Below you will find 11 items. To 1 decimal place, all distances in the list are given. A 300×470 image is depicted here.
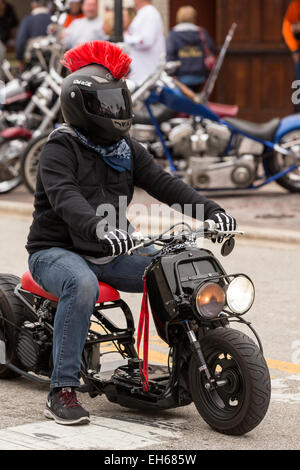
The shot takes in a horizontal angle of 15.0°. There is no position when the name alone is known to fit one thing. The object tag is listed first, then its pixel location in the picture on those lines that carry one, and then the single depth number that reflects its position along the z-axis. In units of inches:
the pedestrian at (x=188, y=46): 548.1
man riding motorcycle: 196.4
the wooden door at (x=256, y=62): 653.9
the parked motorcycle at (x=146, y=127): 485.4
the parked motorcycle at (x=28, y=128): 506.6
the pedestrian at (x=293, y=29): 547.5
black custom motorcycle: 185.9
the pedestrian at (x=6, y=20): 741.9
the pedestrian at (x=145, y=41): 534.6
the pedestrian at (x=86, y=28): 565.6
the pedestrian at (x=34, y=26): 618.8
